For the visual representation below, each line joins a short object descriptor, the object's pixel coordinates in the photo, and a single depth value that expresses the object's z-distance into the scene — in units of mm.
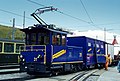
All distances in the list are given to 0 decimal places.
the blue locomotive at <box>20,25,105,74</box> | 8034
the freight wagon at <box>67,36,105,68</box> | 10981
